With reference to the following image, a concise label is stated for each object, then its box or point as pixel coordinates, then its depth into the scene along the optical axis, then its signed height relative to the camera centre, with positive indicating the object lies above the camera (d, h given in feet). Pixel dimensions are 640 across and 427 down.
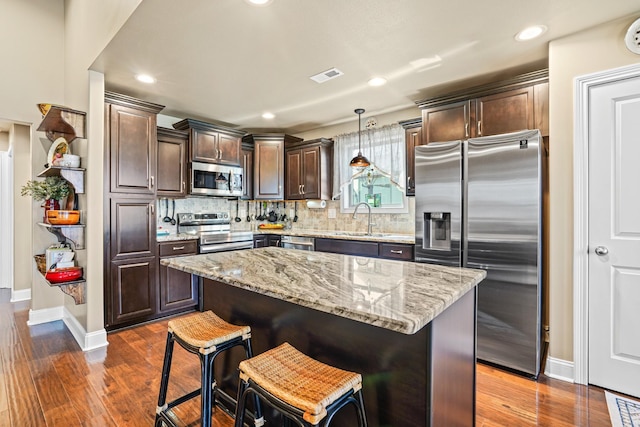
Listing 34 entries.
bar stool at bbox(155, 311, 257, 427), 4.84 -2.07
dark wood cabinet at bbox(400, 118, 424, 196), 11.62 +2.58
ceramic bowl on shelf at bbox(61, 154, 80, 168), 9.32 +1.56
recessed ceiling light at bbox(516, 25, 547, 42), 7.17 +4.16
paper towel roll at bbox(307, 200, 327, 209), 15.62 +0.44
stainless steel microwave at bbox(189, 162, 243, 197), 13.16 +1.44
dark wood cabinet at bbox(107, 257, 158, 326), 10.46 -2.65
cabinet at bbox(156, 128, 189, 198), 12.40 +2.01
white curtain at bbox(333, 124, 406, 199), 13.12 +2.62
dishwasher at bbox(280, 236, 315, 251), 13.25 -1.27
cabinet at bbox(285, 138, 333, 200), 14.75 +2.08
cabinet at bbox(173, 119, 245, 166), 13.14 +3.07
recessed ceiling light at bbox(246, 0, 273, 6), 6.26 +4.17
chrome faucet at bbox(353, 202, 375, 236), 13.30 -0.44
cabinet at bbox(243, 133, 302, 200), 15.64 +2.31
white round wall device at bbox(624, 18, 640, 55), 6.66 +3.70
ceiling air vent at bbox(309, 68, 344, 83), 9.42 +4.20
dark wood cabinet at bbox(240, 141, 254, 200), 15.33 +2.11
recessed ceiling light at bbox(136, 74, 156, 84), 9.75 +4.20
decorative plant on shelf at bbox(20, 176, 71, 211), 9.74 +0.72
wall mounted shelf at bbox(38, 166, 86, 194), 9.16 +1.11
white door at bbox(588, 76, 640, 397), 6.82 -0.51
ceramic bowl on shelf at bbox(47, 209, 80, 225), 9.16 -0.11
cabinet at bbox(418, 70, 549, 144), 8.71 +3.10
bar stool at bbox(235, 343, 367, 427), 3.43 -2.01
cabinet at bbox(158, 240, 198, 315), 11.68 -2.71
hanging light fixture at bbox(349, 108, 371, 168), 11.78 +1.88
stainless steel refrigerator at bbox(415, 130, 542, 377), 7.70 -0.40
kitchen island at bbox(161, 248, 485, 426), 3.63 -1.61
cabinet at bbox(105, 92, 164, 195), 10.40 +2.39
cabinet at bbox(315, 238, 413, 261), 10.50 -1.28
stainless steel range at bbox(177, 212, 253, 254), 12.81 -0.82
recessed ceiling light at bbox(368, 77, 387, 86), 9.97 +4.20
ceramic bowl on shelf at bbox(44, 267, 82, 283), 9.15 -1.80
